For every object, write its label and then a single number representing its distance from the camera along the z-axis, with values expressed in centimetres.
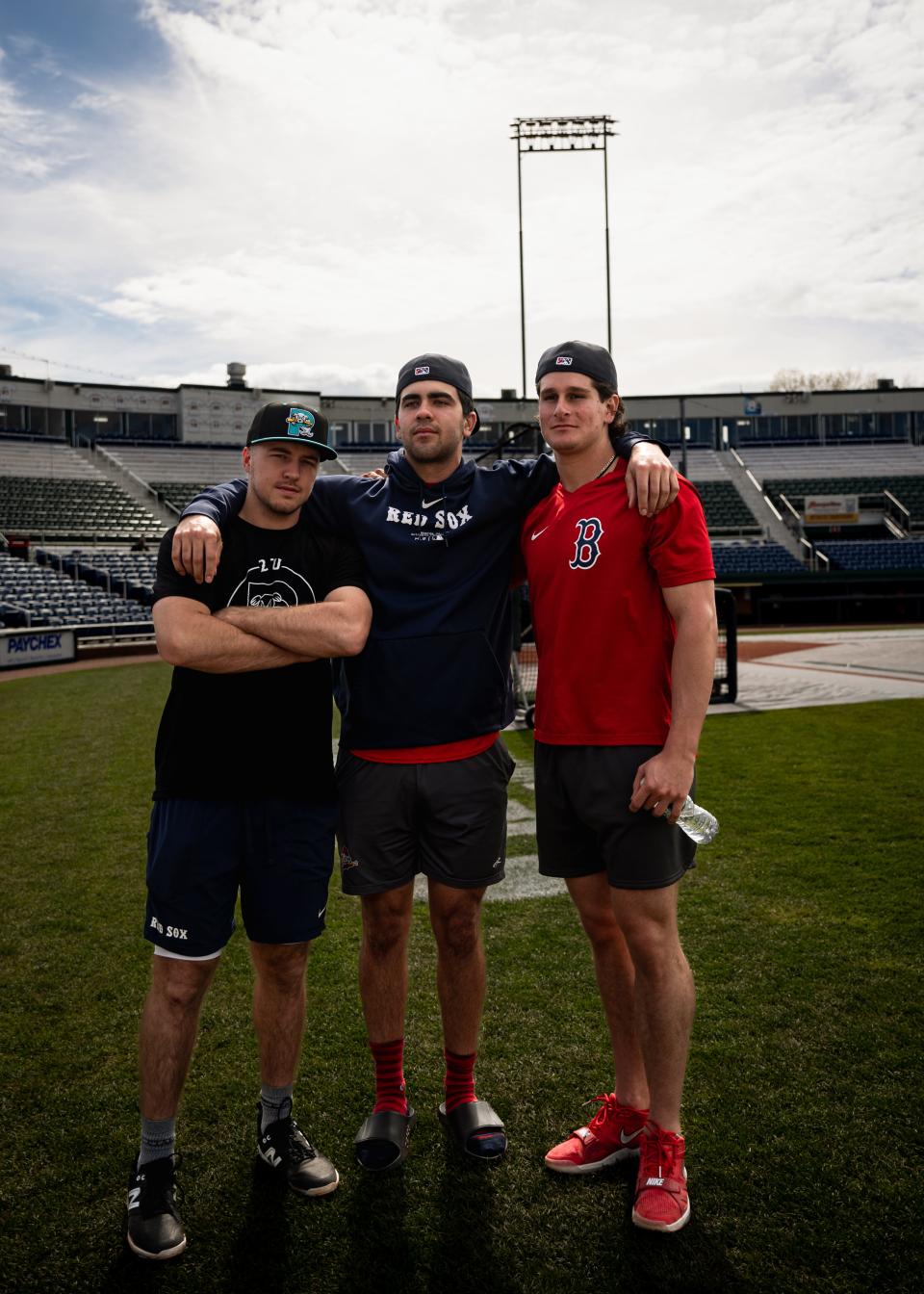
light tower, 3006
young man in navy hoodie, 306
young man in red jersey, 272
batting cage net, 1110
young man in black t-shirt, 273
